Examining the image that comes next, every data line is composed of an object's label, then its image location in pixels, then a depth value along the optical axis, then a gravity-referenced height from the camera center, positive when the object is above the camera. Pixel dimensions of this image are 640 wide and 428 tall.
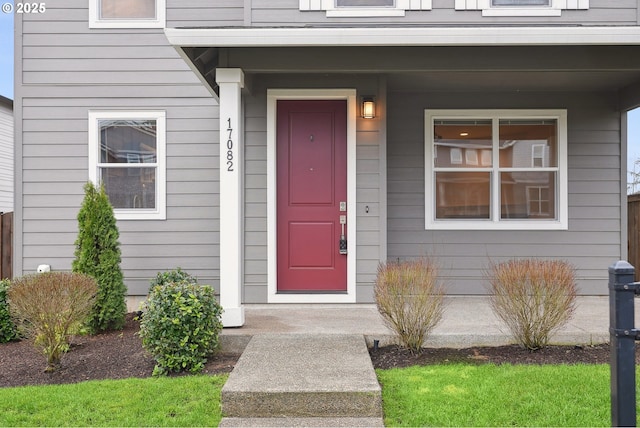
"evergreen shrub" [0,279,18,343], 4.53 -1.02
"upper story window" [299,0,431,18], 5.34 +2.33
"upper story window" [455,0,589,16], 5.37 +2.35
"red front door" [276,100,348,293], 5.60 +0.31
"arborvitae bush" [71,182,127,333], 4.69 -0.41
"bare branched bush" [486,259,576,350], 3.72 -0.62
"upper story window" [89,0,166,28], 5.85 +2.49
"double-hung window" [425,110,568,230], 6.10 +0.64
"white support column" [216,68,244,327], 4.35 +0.14
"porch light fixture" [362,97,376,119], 5.39 +1.23
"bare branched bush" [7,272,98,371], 3.63 -0.69
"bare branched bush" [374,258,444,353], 3.79 -0.65
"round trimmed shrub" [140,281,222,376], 3.59 -0.84
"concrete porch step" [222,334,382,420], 2.91 -1.04
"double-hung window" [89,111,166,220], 5.86 +0.73
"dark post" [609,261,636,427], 2.16 -0.55
